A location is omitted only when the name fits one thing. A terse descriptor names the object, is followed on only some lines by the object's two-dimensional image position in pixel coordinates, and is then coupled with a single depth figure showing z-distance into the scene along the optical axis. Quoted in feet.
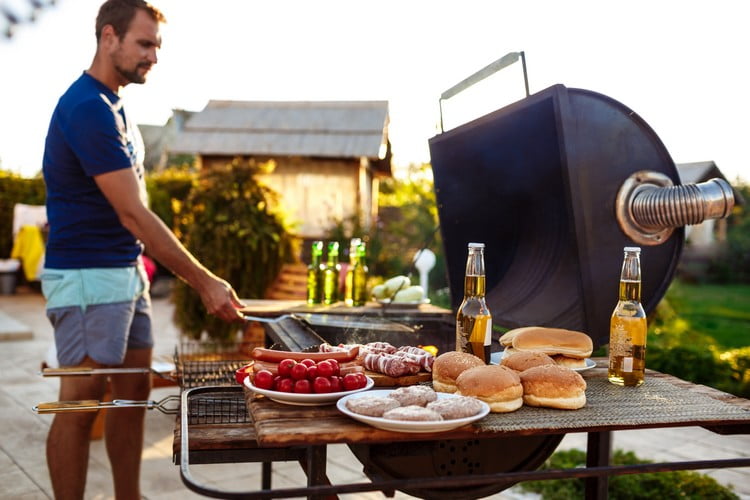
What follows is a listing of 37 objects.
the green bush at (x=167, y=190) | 44.91
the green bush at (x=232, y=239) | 20.39
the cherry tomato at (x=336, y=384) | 4.93
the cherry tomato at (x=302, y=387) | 4.81
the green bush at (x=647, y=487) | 11.94
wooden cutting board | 5.65
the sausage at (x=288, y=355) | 5.47
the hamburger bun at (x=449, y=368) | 5.40
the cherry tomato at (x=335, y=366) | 5.11
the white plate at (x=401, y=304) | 11.11
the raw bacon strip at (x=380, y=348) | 6.18
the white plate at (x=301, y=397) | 4.70
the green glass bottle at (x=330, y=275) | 11.73
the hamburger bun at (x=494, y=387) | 4.86
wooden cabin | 38.99
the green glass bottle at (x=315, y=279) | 12.05
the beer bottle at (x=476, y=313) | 6.31
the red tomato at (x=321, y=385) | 4.85
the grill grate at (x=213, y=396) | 5.32
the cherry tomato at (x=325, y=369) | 4.98
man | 8.28
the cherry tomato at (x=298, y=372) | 4.91
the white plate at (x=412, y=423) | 4.14
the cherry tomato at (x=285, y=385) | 4.83
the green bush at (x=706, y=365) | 16.24
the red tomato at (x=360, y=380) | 5.10
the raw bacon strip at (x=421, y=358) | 5.88
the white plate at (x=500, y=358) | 6.35
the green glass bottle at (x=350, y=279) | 11.68
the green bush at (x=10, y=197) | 45.29
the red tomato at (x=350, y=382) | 5.03
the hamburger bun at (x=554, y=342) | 6.31
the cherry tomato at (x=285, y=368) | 4.97
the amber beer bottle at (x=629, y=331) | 5.90
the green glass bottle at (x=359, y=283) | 11.53
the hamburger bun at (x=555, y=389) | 4.95
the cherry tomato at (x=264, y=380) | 4.92
